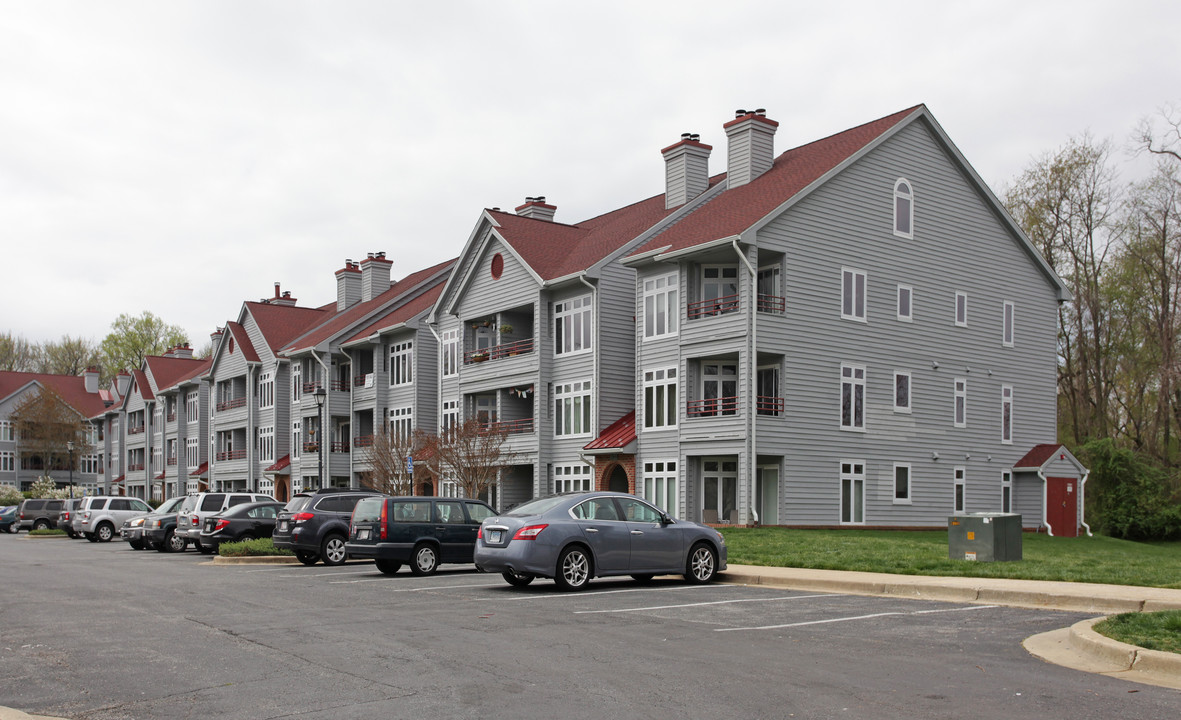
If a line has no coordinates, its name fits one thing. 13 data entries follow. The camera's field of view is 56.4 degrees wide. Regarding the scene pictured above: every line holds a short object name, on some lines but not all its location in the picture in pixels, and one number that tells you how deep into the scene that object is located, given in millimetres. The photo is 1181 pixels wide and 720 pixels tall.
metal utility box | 19125
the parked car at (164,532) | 32250
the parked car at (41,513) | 50500
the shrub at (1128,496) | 42625
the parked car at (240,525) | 28656
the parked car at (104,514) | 40625
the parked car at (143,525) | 32969
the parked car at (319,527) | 23828
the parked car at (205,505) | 30375
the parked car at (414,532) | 20594
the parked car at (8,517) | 55750
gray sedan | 16188
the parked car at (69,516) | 43250
